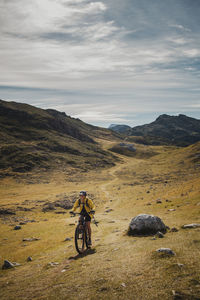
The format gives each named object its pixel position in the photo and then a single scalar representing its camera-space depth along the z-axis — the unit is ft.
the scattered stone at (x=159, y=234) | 54.02
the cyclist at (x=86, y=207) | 50.85
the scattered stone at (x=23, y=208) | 165.01
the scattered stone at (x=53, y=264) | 44.73
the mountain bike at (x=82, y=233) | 49.14
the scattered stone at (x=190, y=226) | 58.14
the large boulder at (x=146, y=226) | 59.95
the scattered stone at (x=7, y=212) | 150.90
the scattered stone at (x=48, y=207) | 165.89
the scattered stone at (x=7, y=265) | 51.70
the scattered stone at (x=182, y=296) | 23.67
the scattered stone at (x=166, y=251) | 37.88
